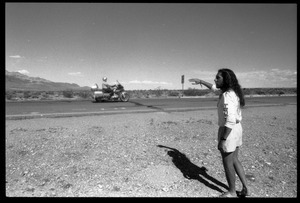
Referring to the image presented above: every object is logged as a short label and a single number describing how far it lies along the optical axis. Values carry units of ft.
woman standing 9.14
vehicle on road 57.62
